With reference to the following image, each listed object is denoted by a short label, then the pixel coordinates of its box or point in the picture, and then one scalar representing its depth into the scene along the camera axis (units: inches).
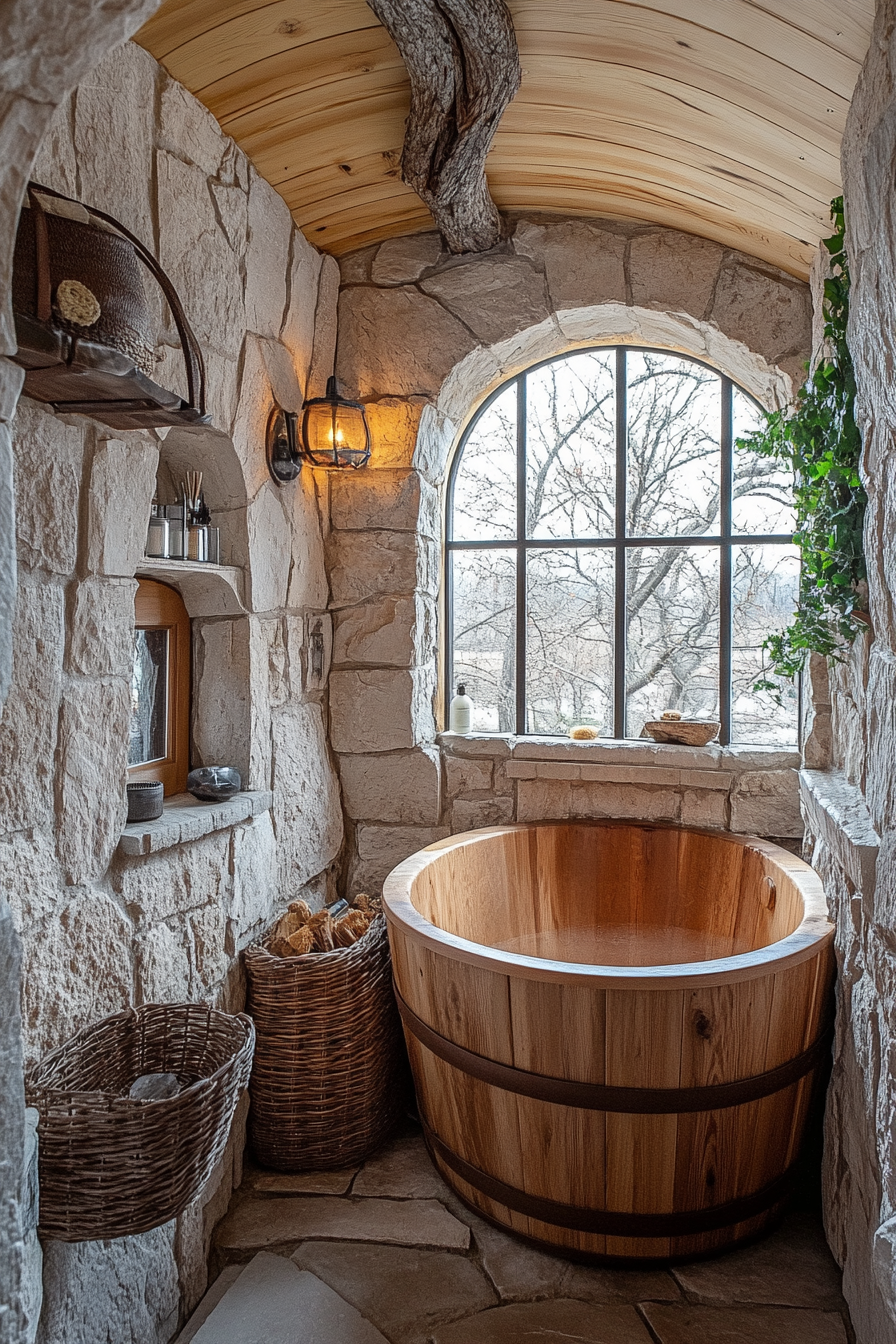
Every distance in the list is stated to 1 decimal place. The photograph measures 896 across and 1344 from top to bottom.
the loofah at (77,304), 54.1
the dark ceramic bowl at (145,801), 76.8
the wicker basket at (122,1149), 53.3
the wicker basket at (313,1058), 88.1
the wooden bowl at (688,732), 109.1
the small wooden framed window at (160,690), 87.7
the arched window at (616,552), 114.4
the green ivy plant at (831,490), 73.4
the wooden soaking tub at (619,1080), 70.5
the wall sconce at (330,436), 101.1
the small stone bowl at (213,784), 87.8
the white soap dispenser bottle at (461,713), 120.8
